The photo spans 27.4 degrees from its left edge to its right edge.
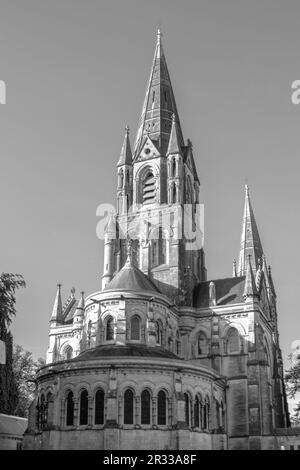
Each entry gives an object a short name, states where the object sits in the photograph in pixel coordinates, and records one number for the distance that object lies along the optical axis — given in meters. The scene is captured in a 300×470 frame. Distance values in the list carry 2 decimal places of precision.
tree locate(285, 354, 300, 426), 50.97
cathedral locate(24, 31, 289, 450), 42.06
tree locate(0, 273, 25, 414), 38.00
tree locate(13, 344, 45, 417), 72.25
